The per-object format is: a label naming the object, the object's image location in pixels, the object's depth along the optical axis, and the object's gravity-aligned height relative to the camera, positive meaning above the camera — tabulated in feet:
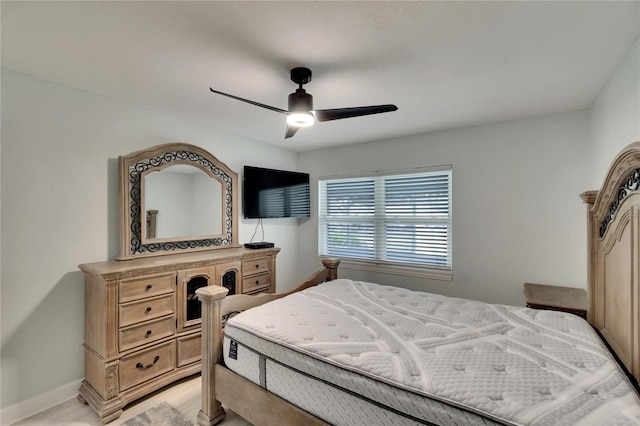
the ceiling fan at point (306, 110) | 5.90 +2.18
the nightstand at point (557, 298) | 7.10 -2.31
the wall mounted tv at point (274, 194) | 11.37 +0.89
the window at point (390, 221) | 10.89 -0.32
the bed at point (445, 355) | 3.59 -2.26
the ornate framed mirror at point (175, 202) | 8.00 +0.42
